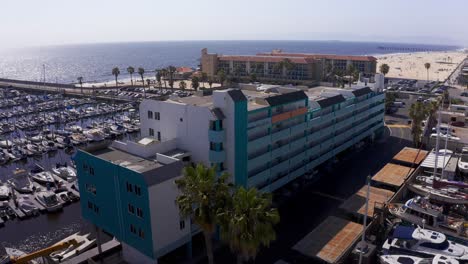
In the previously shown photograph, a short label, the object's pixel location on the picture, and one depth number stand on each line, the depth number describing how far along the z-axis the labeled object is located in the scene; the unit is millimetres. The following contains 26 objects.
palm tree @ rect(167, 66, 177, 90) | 171850
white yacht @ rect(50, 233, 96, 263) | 53250
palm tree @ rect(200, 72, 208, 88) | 186038
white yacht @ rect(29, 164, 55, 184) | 80688
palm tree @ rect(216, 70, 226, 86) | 170250
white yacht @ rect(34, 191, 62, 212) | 69562
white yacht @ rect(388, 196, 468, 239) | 51716
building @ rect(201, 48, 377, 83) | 191750
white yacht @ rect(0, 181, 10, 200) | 73188
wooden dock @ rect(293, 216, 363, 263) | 45188
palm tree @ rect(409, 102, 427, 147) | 85738
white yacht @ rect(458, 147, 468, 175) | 72000
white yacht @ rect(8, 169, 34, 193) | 76969
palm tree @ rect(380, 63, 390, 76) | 177000
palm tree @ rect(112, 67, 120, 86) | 179500
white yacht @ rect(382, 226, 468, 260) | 46562
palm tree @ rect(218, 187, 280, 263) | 30000
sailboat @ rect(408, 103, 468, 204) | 58875
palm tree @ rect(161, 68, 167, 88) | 179125
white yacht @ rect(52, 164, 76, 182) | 83000
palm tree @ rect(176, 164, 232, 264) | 32438
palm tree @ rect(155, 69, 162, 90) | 177625
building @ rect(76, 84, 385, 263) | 43906
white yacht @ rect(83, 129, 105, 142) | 112062
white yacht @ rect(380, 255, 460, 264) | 43688
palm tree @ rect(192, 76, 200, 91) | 146725
